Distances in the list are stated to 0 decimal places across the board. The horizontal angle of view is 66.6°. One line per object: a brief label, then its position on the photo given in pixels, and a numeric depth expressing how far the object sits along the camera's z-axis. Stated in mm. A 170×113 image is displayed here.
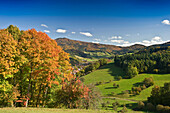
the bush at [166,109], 52688
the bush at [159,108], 55062
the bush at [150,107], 60503
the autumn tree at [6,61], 21453
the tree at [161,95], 64562
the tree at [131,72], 133700
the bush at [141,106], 64462
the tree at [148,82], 105400
